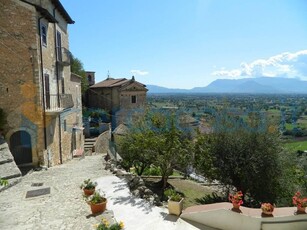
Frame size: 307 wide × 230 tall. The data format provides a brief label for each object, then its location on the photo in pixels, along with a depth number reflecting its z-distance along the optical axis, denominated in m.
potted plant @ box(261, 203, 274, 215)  7.61
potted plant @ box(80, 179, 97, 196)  10.95
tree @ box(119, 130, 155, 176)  14.27
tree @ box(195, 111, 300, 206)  15.14
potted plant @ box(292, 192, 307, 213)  7.55
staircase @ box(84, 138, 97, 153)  30.66
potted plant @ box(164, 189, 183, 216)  8.75
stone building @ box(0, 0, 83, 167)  15.01
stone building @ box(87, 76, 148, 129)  42.75
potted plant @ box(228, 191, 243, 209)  7.92
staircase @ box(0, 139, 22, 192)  13.02
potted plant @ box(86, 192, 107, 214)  9.23
